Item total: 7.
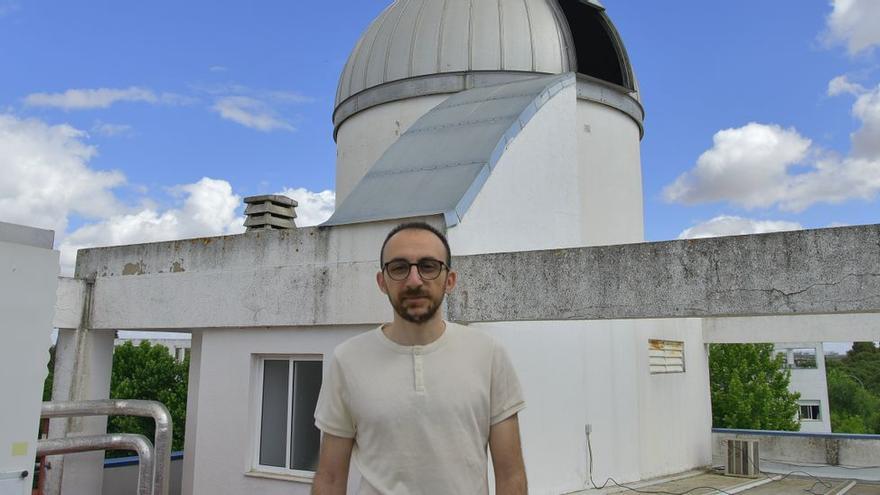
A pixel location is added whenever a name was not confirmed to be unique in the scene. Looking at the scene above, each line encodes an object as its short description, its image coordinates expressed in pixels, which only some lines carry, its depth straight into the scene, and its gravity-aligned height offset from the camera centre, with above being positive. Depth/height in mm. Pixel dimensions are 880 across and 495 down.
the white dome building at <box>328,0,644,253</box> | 9086 +4186
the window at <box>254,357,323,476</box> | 8797 -630
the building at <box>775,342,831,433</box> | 48750 -569
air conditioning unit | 13109 -1528
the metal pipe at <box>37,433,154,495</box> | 7820 -877
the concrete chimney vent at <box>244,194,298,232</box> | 10195 +2239
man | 2459 -99
